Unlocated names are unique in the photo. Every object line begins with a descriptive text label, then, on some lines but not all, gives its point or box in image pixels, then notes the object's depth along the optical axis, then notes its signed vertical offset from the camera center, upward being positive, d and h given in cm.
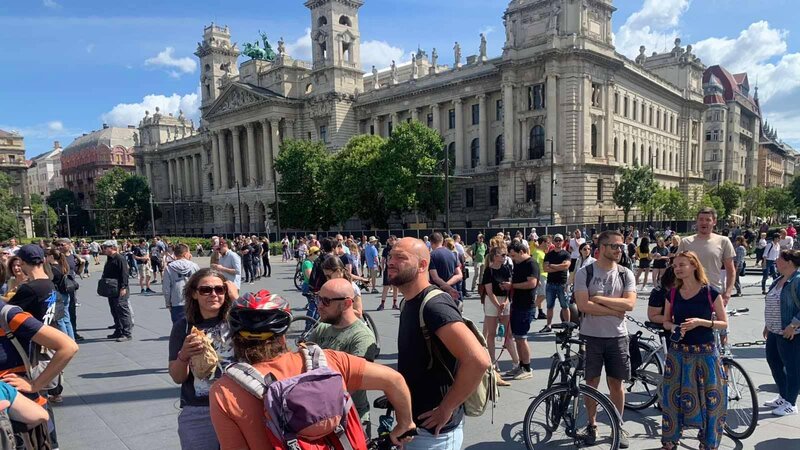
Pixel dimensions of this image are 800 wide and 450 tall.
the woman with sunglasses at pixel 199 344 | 286 -93
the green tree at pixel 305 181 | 4650 +173
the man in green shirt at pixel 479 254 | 1545 -199
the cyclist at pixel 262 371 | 175 -73
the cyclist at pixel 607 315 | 439 -117
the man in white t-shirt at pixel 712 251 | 579 -79
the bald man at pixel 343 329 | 332 -97
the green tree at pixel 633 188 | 3966 +10
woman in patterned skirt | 411 -157
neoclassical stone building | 3975 +921
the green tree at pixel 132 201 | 7700 +38
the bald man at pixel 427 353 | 254 -89
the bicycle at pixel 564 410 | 426 -206
